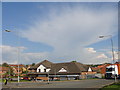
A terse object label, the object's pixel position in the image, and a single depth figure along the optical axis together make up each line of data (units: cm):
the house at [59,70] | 5772
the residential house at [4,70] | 10388
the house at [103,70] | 7269
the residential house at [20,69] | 12420
